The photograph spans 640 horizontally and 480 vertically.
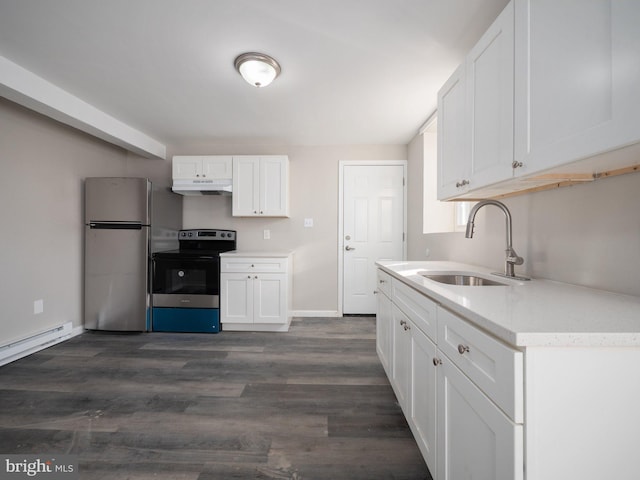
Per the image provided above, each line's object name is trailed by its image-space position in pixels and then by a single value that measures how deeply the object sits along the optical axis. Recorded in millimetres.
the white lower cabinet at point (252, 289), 2930
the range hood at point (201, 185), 3174
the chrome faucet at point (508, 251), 1336
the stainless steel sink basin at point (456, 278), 1588
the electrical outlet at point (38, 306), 2427
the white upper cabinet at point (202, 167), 3211
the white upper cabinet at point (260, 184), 3211
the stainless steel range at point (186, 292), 2904
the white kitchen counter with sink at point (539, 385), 583
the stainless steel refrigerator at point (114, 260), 2844
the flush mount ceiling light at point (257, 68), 1765
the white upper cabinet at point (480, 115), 1112
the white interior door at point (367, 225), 3488
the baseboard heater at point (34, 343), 2162
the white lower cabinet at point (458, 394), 607
